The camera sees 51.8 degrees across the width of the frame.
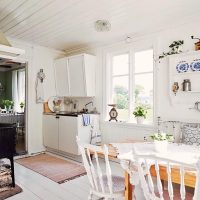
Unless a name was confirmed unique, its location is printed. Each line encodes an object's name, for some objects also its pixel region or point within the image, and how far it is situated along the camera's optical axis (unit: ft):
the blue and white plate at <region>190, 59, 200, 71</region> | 10.33
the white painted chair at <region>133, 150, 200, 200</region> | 4.13
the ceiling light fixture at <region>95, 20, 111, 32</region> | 11.00
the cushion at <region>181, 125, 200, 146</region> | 9.52
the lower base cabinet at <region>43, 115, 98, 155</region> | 13.58
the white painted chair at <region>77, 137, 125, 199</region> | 5.89
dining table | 5.66
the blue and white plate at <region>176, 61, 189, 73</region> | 10.74
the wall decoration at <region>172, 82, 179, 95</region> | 11.12
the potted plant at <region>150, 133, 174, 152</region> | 7.29
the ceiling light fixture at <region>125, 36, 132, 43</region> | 13.13
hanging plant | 11.13
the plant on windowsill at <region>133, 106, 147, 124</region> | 12.41
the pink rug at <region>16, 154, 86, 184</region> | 11.00
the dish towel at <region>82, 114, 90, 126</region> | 13.73
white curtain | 24.14
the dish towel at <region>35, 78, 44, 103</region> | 15.66
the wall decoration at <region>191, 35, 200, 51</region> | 10.32
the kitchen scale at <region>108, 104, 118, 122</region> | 13.96
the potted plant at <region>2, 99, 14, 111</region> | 23.46
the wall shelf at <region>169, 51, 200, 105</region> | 10.48
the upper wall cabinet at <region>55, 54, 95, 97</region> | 14.66
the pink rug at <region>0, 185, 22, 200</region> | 8.71
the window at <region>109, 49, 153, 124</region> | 12.97
